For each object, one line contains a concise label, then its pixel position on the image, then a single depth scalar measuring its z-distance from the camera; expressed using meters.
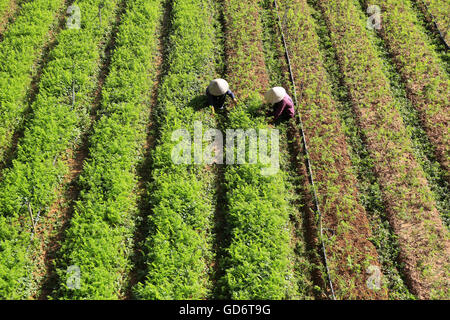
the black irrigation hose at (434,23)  26.94
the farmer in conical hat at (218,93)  21.34
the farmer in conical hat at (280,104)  20.84
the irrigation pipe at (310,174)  16.69
